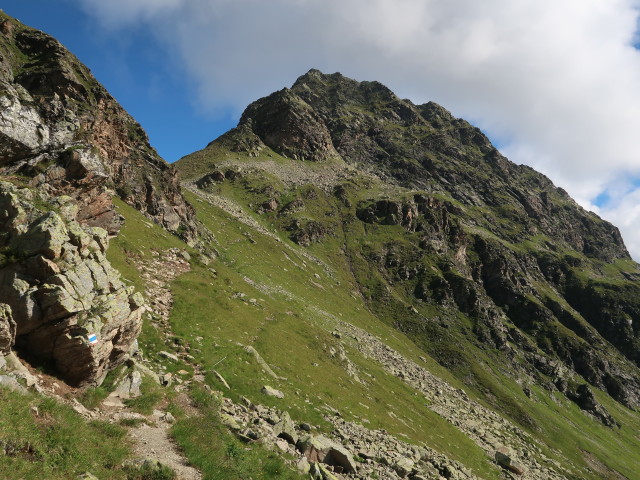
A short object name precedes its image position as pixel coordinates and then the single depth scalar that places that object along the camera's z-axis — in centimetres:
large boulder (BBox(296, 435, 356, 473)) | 2364
